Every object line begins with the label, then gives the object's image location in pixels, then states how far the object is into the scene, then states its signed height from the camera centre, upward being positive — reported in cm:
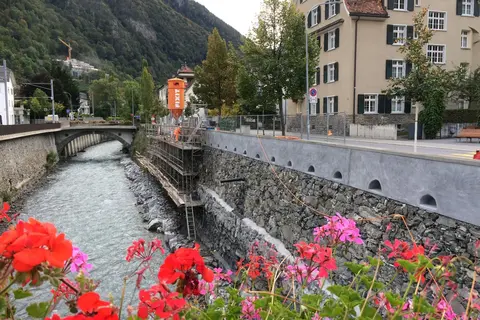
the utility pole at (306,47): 2022 +374
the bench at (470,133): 1851 -67
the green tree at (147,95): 6238 +441
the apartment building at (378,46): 2786 +538
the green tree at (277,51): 2141 +384
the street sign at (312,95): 1818 +118
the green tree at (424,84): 2375 +220
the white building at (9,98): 5506 +397
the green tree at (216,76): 3359 +386
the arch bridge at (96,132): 5040 -129
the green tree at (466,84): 2700 +237
